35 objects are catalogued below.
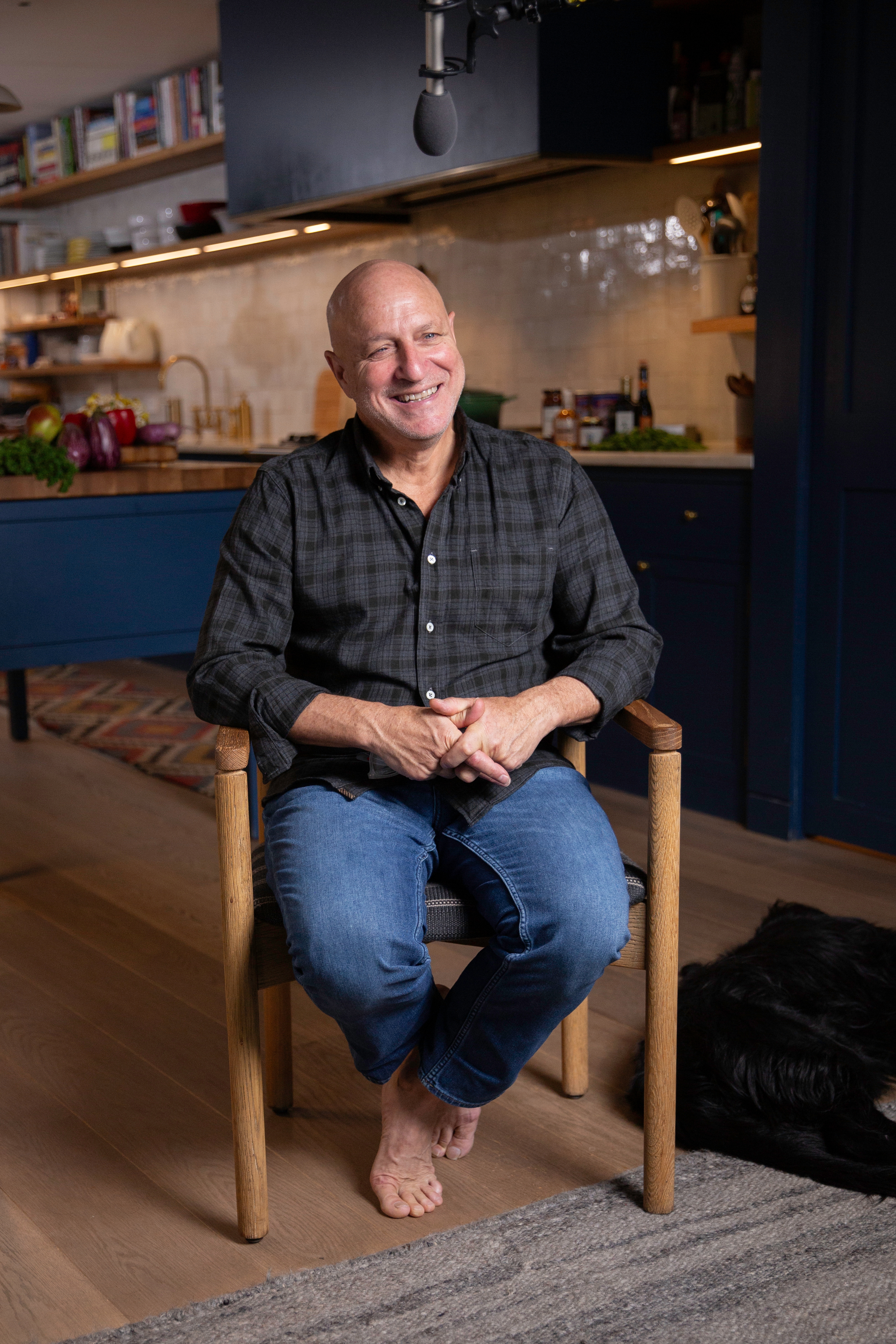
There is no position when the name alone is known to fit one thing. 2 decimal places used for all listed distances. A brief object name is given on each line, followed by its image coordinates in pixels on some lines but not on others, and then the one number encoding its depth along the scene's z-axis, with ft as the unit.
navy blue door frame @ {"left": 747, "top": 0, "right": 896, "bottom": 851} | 9.89
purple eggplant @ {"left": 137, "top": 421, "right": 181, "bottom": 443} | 11.43
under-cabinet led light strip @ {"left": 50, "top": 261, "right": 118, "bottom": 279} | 21.13
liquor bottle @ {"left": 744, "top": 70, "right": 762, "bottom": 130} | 11.26
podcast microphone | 7.57
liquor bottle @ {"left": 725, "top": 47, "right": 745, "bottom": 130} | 11.60
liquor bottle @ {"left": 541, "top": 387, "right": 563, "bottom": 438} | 14.08
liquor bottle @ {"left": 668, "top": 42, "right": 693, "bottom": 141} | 12.33
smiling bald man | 5.38
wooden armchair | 5.43
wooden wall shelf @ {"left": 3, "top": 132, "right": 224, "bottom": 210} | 18.86
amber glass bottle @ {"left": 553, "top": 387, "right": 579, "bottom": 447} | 13.48
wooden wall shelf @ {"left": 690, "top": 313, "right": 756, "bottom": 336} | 11.25
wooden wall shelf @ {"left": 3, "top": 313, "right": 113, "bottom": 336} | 22.80
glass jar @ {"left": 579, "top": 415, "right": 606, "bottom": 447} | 13.07
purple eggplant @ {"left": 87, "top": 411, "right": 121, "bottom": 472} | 10.38
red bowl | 18.56
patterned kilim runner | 13.73
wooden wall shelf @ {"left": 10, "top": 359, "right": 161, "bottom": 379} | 21.70
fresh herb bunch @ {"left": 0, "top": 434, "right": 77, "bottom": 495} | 9.50
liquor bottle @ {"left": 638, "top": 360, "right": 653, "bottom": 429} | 13.21
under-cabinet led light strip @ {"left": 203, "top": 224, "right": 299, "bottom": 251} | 16.96
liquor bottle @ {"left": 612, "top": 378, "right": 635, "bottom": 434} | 13.12
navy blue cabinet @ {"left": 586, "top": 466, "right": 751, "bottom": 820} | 11.14
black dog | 6.10
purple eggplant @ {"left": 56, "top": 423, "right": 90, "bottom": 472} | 10.32
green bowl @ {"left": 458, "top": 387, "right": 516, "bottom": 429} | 14.02
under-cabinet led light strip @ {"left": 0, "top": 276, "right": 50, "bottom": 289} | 23.25
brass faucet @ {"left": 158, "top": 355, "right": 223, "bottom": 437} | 20.34
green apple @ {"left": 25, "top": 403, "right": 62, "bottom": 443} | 10.15
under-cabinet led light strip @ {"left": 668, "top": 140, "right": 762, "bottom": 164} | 11.25
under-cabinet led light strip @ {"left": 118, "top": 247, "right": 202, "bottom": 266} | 19.07
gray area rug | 5.02
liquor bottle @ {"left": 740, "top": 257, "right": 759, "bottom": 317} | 11.32
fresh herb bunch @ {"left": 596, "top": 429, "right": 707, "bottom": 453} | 12.03
